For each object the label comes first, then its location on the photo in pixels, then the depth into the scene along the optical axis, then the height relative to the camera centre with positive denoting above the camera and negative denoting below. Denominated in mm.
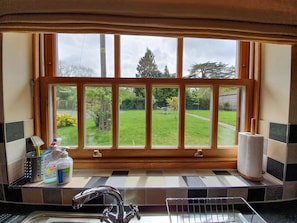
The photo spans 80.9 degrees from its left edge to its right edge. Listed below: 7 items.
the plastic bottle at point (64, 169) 862 -325
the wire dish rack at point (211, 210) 778 -496
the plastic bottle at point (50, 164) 896 -312
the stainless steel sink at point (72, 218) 763 -505
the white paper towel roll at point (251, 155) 889 -260
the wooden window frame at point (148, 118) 1027 -83
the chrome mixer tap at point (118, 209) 677 -428
